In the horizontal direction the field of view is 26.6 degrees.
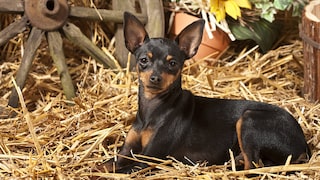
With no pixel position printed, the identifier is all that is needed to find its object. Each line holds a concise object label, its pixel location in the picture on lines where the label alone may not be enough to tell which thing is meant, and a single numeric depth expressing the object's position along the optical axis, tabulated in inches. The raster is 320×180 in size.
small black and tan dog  119.1
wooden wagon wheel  148.8
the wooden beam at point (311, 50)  148.9
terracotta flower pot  173.2
